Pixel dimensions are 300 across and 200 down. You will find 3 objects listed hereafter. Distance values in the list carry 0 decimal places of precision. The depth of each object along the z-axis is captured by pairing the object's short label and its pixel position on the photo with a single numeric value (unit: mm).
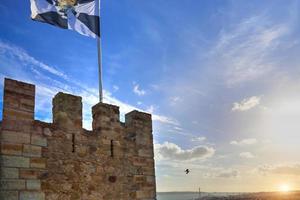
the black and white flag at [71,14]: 9391
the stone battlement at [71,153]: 6977
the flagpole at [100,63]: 9080
